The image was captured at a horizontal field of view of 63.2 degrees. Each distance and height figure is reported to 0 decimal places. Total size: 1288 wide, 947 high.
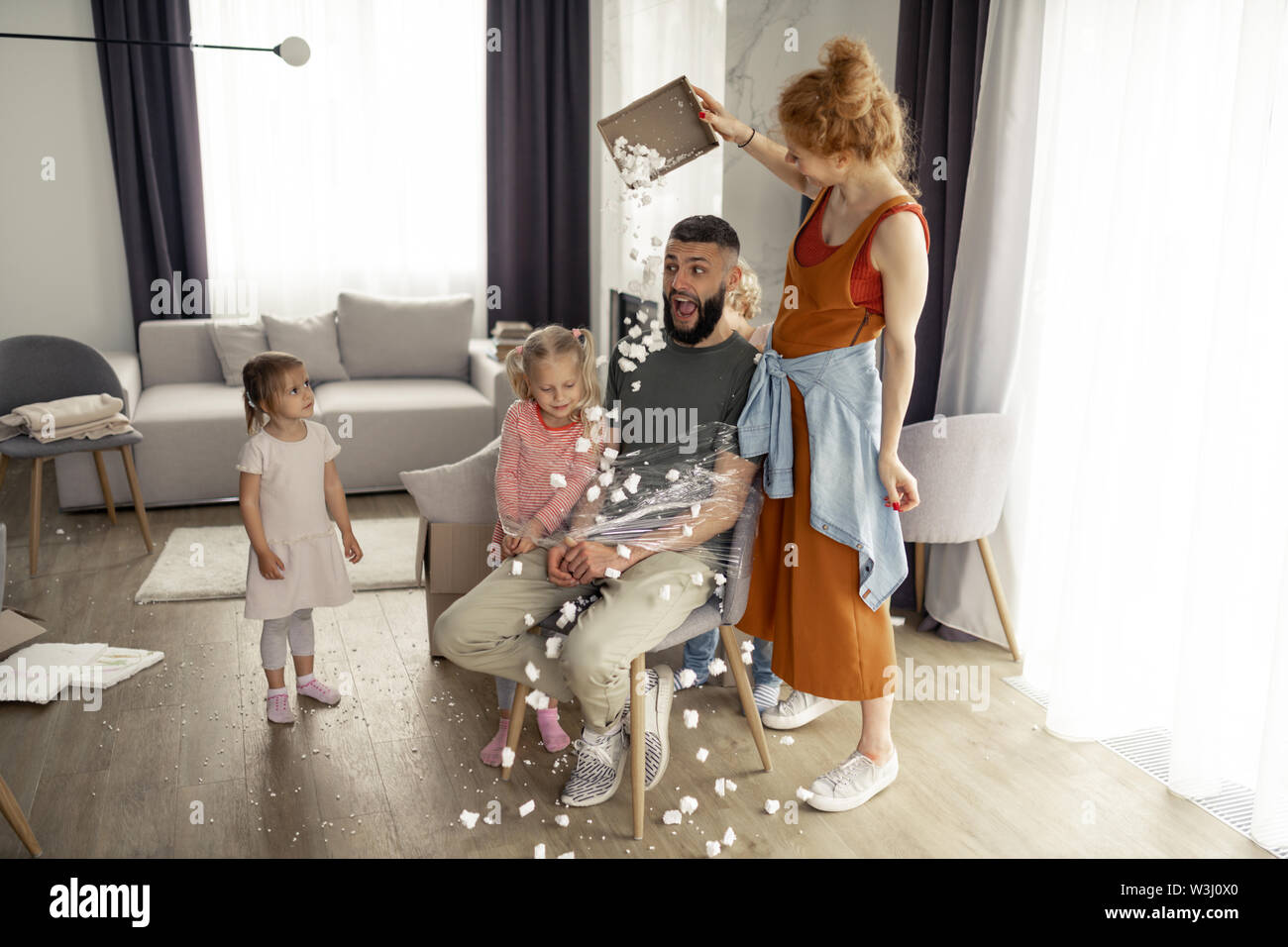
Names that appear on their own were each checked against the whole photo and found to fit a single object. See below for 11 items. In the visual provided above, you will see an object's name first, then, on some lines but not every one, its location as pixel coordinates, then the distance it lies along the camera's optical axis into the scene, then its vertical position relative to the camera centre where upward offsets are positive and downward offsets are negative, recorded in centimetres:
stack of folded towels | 379 -71
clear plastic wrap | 227 -57
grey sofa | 452 -86
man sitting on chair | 220 -70
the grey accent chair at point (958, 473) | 296 -66
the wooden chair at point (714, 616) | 220 -82
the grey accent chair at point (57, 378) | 400 -60
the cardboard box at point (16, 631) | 310 -121
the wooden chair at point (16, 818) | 201 -114
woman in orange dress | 207 -18
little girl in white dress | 255 -69
